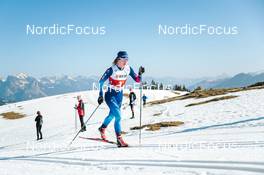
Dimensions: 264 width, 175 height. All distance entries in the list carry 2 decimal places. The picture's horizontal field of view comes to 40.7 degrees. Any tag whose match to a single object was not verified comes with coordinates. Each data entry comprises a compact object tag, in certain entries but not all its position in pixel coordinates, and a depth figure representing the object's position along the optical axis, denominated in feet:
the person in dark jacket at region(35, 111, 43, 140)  91.09
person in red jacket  83.25
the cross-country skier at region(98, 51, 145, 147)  37.93
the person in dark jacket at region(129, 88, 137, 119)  100.17
